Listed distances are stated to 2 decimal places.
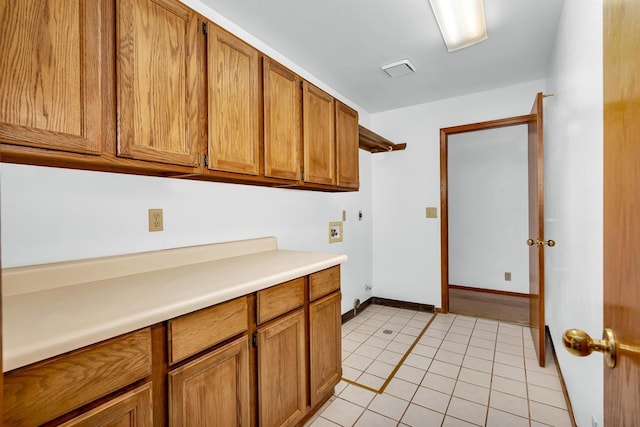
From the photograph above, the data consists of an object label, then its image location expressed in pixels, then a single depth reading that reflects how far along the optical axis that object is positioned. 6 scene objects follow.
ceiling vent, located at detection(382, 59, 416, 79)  2.49
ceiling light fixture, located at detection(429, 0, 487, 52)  1.78
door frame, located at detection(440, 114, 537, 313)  3.29
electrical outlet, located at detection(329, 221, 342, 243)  2.96
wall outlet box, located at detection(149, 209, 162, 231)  1.55
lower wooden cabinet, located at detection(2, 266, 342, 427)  0.77
